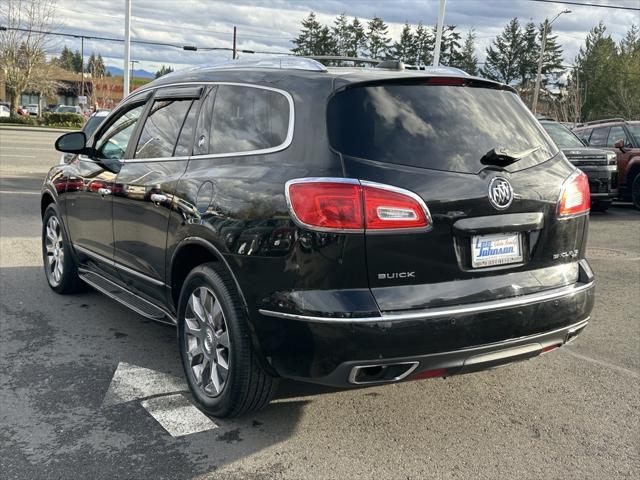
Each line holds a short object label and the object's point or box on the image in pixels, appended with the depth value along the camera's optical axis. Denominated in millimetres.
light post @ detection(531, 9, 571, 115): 42409
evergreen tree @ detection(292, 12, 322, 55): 63656
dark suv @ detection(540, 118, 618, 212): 12242
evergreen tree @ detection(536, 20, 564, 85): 82625
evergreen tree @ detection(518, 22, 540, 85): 80688
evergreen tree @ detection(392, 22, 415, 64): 69375
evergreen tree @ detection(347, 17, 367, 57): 63509
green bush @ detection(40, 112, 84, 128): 44406
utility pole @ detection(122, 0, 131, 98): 20844
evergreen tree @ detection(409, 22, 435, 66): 70188
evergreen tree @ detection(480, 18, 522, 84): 82250
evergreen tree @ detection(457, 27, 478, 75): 75062
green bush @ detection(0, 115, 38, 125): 43094
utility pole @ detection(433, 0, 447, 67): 20652
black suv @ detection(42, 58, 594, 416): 2998
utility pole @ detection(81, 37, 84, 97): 73469
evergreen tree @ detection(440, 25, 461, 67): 73812
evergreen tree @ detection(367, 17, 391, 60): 67375
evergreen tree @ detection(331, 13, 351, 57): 63188
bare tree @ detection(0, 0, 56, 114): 45000
